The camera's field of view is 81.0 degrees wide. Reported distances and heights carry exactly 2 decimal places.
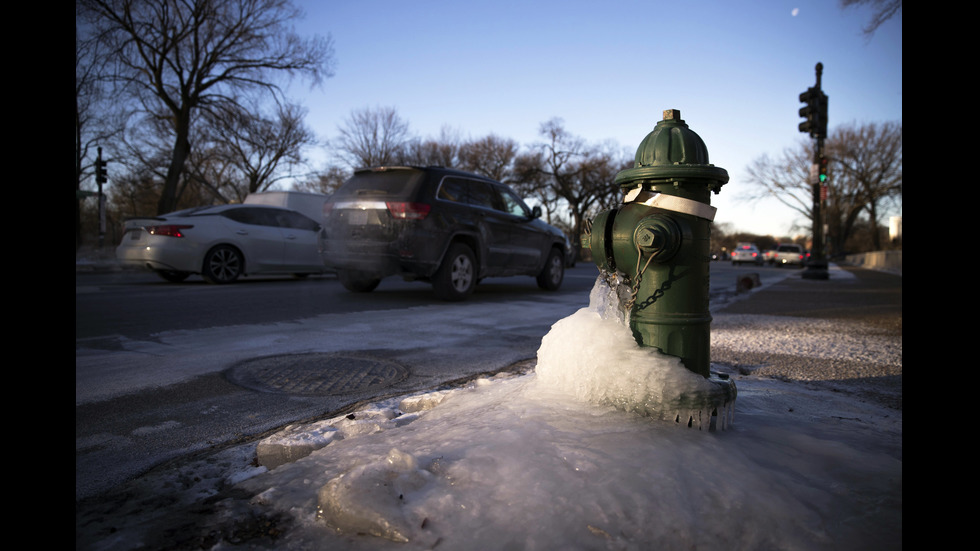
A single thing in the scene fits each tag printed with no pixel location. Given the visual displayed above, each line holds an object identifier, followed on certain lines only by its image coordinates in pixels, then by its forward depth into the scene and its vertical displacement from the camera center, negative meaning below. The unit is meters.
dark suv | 7.18 +0.46
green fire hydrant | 2.17 +0.07
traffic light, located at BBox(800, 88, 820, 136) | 14.43 +3.90
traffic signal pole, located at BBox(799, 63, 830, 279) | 14.49 +2.90
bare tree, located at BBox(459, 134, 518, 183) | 47.28 +8.83
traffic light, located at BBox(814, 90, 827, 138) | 14.44 +3.93
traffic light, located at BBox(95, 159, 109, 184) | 22.64 +3.56
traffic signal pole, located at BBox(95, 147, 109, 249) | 22.66 +3.41
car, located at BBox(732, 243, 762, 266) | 39.47 +0.74
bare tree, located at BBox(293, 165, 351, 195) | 45.59 +6.82
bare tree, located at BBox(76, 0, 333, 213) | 21.02 +8.30
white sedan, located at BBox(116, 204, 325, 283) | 9.22 +0.34
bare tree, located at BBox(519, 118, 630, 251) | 46.38 +7.09
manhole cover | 3.17 -0.67
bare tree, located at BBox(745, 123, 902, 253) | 48.00 +8.01
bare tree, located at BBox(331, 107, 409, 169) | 44.66 +8.84
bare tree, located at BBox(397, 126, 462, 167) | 45.44 +9.08
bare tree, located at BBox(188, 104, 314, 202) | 35.06 +7.50
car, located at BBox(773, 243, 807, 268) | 40.03 +0.64
